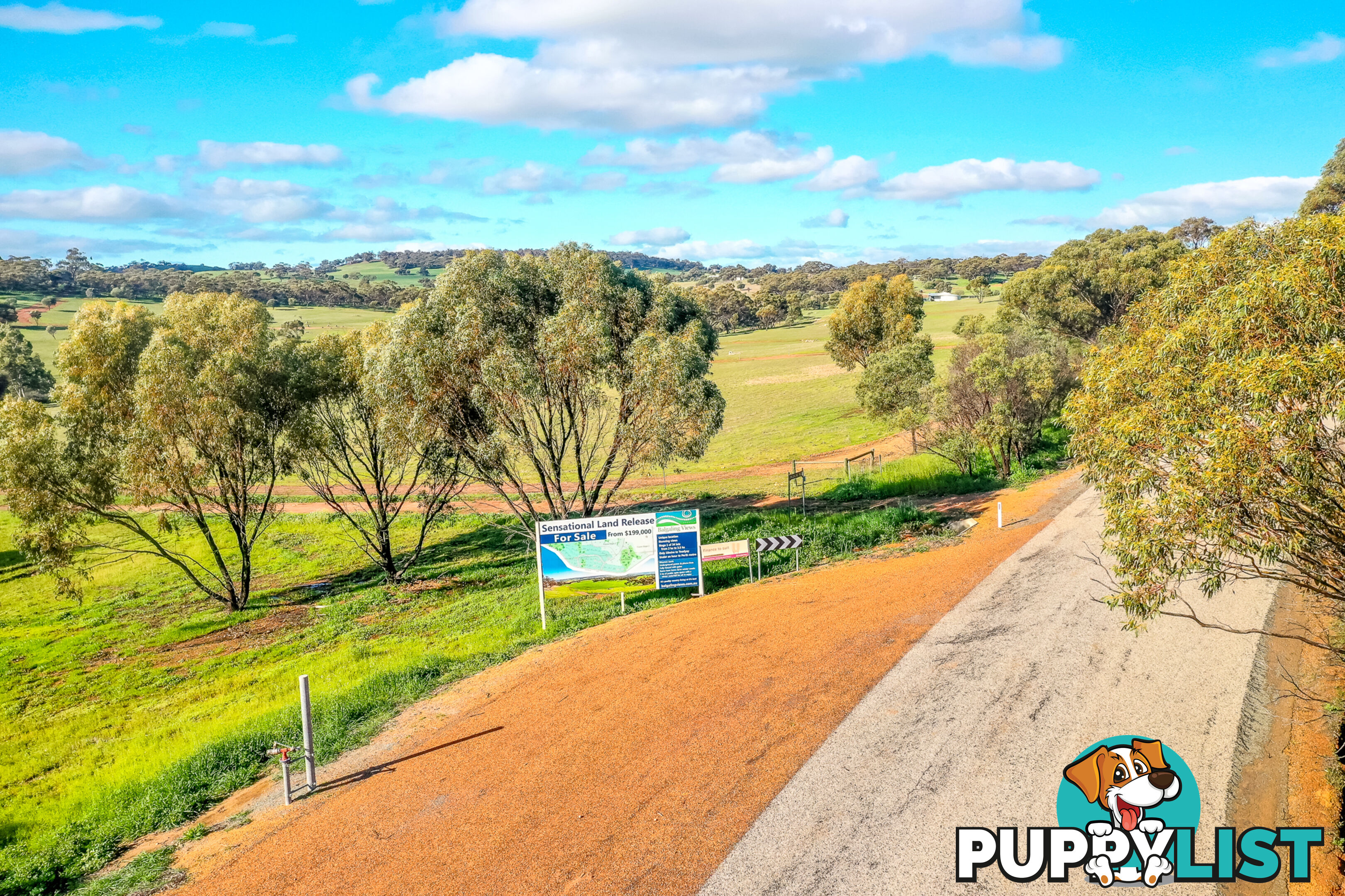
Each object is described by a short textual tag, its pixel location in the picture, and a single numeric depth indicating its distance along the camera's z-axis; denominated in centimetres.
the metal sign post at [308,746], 1300
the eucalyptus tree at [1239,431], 1016
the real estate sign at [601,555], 2206
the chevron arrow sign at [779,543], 2431
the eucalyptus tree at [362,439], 3072
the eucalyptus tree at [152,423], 2877
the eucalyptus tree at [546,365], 2739
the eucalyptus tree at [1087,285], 6706
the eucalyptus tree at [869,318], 6341
